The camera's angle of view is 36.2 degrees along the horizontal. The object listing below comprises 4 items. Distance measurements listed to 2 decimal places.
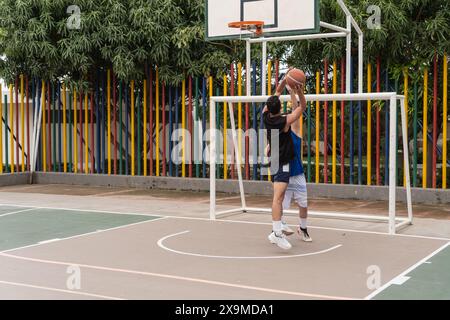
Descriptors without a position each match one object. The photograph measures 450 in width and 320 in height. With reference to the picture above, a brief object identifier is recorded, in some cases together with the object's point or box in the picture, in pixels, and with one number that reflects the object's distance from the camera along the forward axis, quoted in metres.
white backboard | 10.16
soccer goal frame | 8.91
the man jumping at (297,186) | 8.21
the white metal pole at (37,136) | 15.96
